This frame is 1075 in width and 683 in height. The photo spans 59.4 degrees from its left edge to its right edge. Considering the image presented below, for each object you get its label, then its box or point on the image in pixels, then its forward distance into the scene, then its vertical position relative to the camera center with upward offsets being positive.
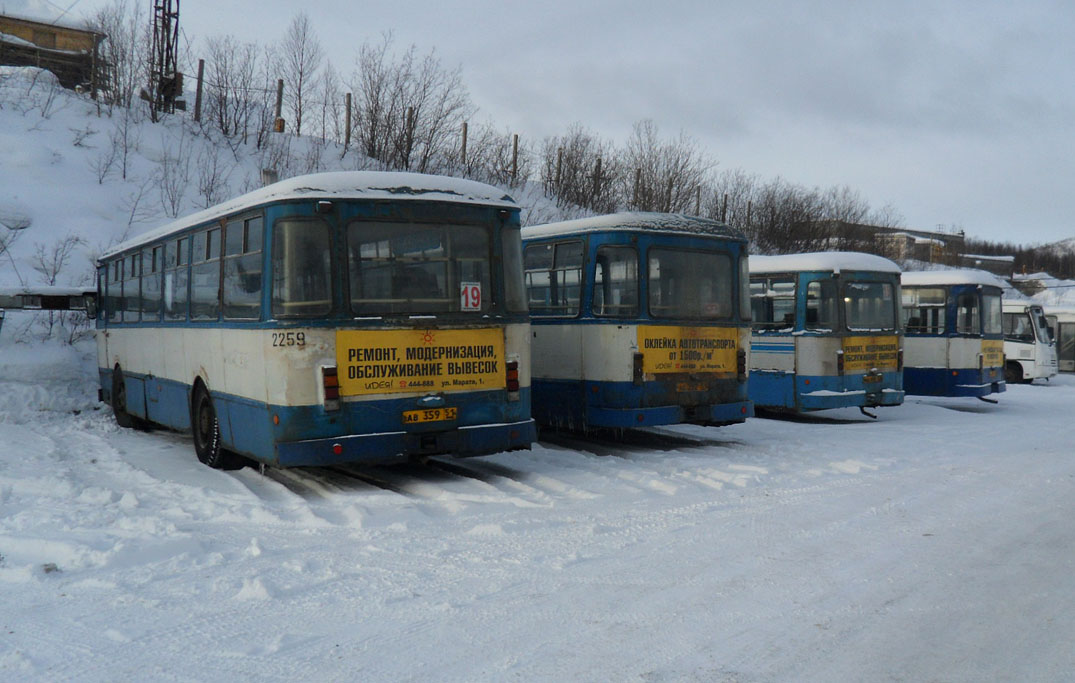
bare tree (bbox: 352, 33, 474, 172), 32.28 +7.06
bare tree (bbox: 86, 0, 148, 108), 30.94 +9.24
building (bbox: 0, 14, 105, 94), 34.28 +11.23
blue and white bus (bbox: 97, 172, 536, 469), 8.63 +0.08
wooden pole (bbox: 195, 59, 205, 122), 31.94 +8.24
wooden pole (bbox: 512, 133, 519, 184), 35.97 +6.53
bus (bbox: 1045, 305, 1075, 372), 33.94 -0.65
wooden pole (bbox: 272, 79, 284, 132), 32.66 +7.80
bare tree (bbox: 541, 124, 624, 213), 37.19 +5.96
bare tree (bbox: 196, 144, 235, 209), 26.81 +4.72
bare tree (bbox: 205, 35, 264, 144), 32.41 +8.16
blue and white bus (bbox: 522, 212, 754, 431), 11.80 +0.01
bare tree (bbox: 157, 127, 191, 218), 25.65 +4.63
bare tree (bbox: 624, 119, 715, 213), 37.00 +5.72
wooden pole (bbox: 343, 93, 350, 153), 32.66 +7.21
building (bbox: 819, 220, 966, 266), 44.88 +4.08
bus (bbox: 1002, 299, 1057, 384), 26.77 -0.80
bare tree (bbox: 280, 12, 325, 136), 33.09 +8.72
